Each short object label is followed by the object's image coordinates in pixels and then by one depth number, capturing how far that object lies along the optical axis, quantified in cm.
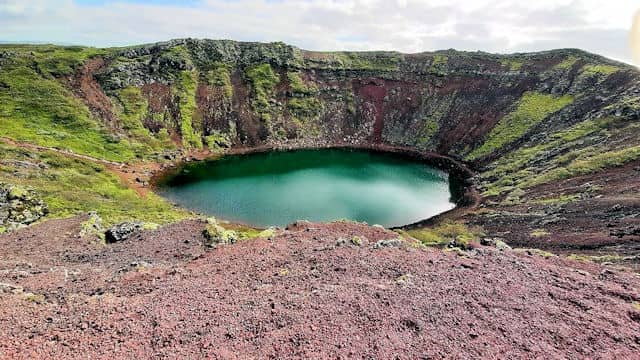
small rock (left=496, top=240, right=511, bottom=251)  2639
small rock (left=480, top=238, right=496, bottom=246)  2895
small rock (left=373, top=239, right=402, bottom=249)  2479
